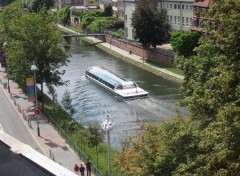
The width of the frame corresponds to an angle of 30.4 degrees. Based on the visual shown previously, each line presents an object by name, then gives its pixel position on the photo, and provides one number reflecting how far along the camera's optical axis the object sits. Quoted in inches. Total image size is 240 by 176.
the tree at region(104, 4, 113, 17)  3737.7
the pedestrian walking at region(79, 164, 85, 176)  860.5
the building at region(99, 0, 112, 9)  3883.1
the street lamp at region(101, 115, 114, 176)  698.9
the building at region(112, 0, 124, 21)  3410.4
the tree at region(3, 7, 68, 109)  1427.2
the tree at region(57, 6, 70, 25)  4207.7
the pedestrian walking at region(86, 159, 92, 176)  874.1
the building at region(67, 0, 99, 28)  4067.4
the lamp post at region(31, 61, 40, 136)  1148.5
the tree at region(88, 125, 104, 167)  978.0
